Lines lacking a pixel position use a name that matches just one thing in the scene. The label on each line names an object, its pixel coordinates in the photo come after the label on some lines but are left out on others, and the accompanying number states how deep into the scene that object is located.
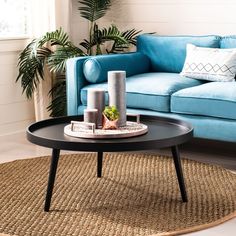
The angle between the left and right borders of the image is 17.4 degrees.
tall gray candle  3.92
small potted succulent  3.80
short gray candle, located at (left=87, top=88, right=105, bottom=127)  3.92
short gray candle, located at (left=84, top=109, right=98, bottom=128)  3.85
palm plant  6.03
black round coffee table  3.47
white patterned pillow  5.32
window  6.23
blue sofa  4.72
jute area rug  3.45
